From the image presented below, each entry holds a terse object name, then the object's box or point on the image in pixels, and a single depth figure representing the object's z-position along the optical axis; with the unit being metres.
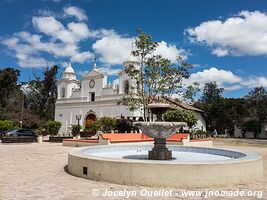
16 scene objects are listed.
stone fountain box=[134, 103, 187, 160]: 8.91
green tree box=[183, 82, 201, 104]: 28.15
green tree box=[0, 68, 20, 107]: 48.03
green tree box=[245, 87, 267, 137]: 46.66
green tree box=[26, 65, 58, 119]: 57.53
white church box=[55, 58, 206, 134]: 40.09
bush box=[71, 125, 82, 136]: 29.81
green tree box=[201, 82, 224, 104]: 69.00
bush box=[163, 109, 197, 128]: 28.65
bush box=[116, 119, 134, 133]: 30.69
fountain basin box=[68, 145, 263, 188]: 6.88
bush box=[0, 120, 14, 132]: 32.44
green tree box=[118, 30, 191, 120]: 26.69
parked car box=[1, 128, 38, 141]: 26.95
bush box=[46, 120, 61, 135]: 31.06
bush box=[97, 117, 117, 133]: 30.40
